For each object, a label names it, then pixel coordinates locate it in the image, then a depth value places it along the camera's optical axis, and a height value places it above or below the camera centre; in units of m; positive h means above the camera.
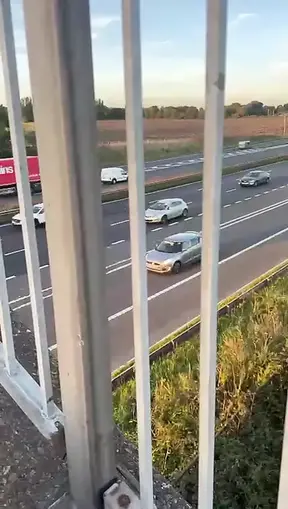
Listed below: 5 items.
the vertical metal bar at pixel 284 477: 0.43 -0.36
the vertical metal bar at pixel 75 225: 0.48 -0.12
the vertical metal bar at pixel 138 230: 0.45 -0.12
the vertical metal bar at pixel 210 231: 0.38 -0.11
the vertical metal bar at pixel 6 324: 0.84 -0.36
